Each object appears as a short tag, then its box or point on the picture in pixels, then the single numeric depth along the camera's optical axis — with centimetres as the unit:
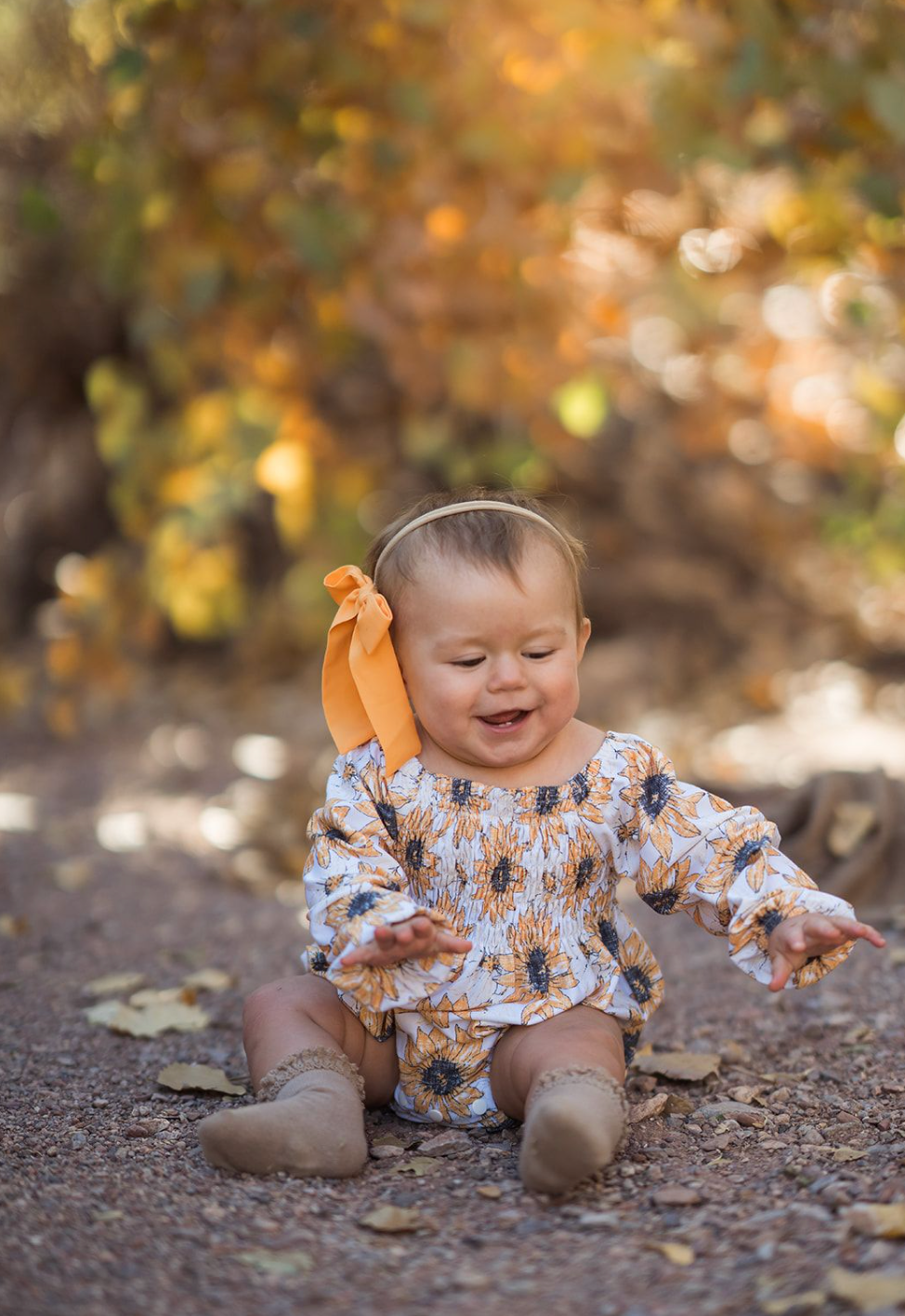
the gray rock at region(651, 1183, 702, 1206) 147
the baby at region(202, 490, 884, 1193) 169
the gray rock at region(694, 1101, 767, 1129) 174
